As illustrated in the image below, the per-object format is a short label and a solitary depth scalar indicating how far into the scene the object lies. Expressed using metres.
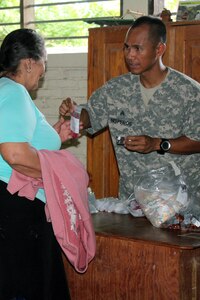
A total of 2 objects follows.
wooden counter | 2.33
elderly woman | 2.31
